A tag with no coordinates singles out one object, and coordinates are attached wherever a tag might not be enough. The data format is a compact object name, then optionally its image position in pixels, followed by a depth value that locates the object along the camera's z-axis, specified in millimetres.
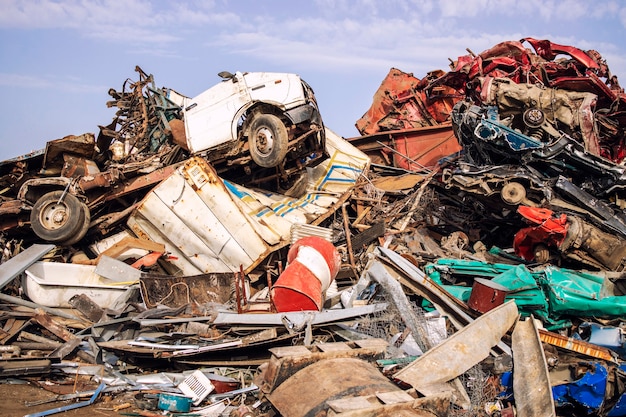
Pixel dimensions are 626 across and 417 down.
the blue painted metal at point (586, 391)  4695
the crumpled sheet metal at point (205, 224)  7961
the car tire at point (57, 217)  7746
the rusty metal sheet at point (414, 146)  11578
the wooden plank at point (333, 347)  3797
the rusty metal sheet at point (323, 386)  3220
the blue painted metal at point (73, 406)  4246
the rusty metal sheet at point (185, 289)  6941
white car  8477
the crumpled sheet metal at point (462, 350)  4336
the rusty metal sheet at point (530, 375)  4441
